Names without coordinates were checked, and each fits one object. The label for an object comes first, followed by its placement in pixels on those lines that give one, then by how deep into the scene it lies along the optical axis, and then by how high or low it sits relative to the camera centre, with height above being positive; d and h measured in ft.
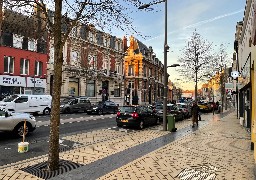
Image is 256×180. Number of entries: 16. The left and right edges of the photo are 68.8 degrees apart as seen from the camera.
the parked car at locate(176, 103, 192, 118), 64.31 -5.10
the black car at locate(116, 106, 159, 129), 40.25 -4.99
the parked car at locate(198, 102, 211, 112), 94.19 -6.48
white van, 51.76 -2.82
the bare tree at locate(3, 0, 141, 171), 18.17 +6.26
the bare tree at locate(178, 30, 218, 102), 79.07 +14.94
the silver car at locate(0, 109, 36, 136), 27.91 -4.39
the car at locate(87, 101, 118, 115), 65.94 -5.16
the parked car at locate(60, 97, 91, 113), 65.90 -3.99
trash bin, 38.74 -5.91
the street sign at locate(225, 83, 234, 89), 55.52 +2.47
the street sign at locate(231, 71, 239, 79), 51.52 +5.58
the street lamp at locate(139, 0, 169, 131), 38.59 +2.95
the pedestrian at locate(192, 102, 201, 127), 46.87 -4.53
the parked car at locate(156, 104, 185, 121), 55.66 -5.25
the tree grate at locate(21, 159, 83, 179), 16.68 -7.18
